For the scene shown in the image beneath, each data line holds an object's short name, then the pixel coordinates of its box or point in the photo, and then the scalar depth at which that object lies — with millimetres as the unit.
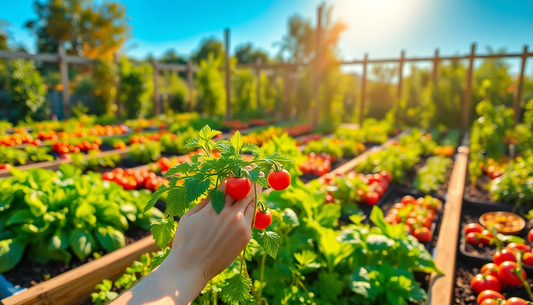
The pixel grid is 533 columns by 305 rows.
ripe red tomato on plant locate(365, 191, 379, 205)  3217
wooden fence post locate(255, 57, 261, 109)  12383
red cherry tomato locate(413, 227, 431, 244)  2502
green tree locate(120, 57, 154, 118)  10977
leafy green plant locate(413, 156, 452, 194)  3689
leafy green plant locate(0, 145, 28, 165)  4020
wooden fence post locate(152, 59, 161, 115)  11286
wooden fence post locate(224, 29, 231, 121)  9188
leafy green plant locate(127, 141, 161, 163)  4801
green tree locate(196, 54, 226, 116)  12305
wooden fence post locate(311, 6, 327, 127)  9130
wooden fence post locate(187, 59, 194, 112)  12625
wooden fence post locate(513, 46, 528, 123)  7661
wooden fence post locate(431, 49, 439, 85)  8797
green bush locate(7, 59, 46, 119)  8469
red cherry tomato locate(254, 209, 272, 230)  1004
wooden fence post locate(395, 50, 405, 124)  9112
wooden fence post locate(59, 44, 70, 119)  8859
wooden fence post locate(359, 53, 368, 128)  9492
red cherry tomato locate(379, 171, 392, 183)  3856
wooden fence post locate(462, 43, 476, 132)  8234
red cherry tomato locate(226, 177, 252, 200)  849
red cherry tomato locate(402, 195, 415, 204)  3203
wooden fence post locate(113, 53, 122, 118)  10961
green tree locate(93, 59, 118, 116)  10867
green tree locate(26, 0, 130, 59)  19625
